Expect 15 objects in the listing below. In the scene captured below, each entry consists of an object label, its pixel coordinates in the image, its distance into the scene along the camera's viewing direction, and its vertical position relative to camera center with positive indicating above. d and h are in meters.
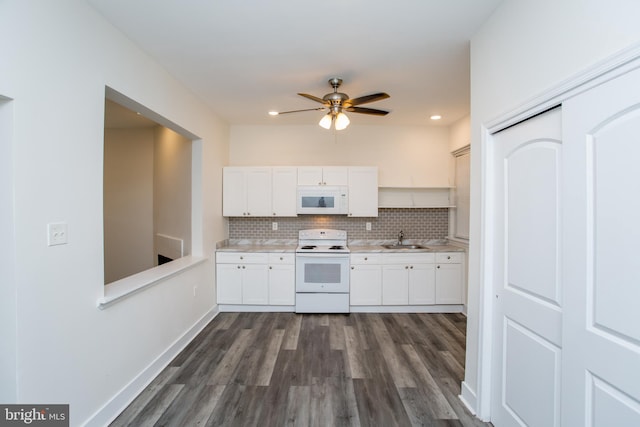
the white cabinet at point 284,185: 4.02 +0.40
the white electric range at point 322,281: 3.75 -0.92
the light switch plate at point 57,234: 1.48 -0.13
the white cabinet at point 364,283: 3.79 -0.95
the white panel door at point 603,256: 1.02 -0.16
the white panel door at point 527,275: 1.39 -0.34
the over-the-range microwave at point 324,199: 3.98 +0.20
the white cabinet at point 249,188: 4.03 +0.35
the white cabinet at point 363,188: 4.02 +0.37
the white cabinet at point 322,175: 4.02 +0.56
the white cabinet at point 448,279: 3.82 -0.89
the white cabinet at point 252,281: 3.81 -0.94
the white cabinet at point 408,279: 3.80 -0.89
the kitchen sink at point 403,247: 4.13 -0.49
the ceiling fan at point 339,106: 2.51 +1.03
